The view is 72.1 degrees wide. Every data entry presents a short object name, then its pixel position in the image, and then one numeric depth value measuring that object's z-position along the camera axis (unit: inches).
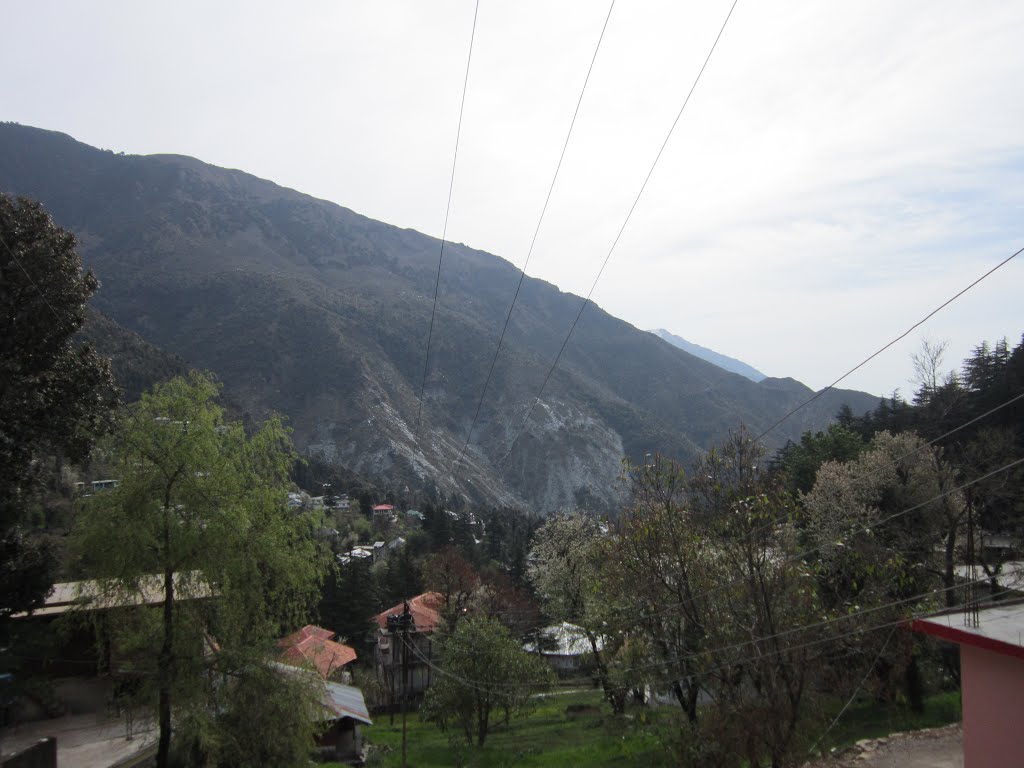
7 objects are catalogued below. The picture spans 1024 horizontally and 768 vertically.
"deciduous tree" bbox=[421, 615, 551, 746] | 979.9
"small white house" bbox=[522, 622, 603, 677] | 1235.1
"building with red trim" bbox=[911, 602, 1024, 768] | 291.6
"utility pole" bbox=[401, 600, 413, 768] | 725.3
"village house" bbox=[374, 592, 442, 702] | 1557.6
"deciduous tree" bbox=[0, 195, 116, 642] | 575.5
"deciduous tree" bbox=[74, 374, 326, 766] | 497.7
